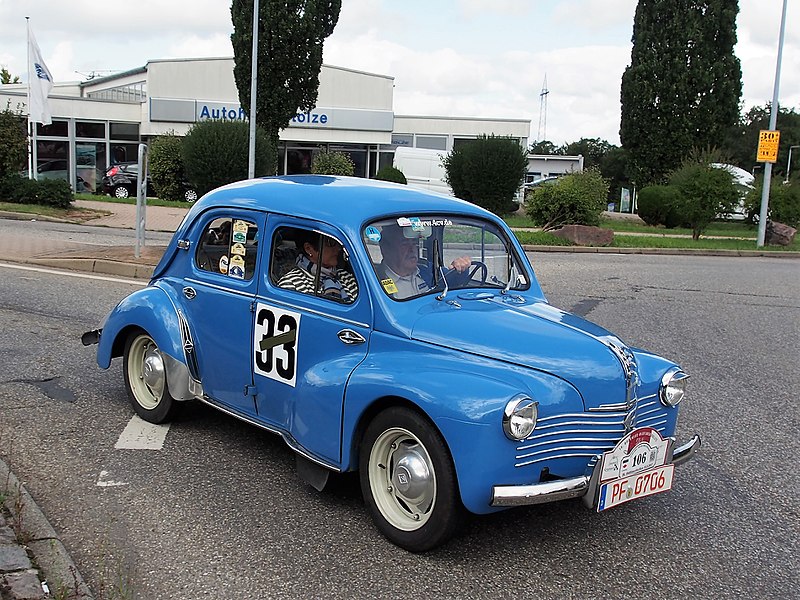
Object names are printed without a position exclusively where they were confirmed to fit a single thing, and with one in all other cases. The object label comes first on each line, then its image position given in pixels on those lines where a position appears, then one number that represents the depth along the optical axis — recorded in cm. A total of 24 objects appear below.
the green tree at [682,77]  3641
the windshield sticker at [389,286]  442
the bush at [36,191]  2308
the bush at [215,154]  2555
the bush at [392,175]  3297
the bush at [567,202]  2309
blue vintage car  376
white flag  2281
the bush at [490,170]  2748
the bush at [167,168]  3062
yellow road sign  2353
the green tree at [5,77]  6368
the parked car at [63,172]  3591
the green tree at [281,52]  2962
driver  446
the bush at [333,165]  3650
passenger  455
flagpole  2377
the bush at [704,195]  2405
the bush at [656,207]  3052
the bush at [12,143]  2581
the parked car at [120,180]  3416
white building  3728
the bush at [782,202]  2575
